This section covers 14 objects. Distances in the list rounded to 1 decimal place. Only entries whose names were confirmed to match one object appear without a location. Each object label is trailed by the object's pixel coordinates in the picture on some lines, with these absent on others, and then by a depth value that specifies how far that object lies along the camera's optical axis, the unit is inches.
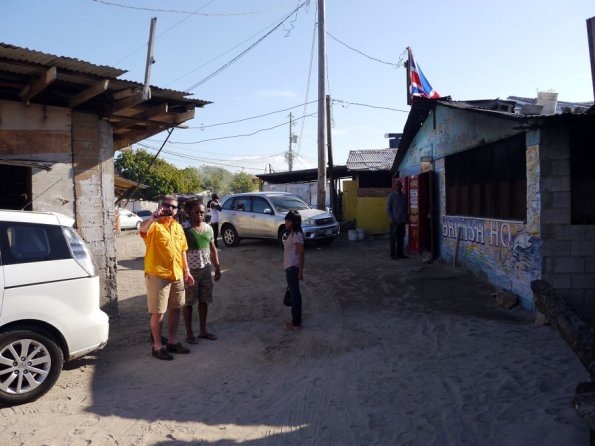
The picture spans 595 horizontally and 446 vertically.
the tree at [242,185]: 2474.3
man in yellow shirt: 200.4
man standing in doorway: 436.5
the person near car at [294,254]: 244.4
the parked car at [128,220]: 1010.7
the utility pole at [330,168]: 660.7
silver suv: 524.7
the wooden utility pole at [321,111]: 563.8
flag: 461.1
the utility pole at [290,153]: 2082.9
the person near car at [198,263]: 225.3
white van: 162.2
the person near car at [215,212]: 569.0
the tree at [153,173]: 1439.5
